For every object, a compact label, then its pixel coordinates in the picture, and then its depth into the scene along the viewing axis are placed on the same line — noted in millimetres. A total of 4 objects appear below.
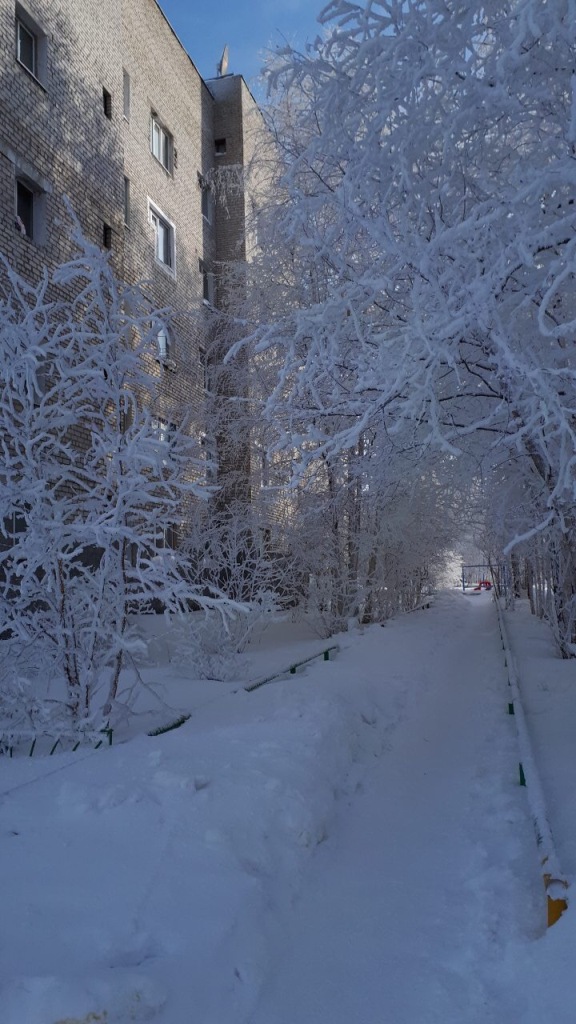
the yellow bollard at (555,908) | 3053
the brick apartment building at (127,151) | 11820
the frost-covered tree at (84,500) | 4973
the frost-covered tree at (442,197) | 3580
